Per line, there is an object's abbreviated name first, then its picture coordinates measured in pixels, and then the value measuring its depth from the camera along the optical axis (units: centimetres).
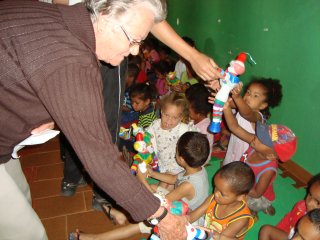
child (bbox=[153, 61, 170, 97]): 455
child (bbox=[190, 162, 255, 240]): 175
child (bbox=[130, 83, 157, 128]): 315
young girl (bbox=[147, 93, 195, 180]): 244
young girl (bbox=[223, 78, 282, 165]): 243
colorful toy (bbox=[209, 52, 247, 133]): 182
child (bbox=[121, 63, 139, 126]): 350
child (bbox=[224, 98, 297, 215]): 224
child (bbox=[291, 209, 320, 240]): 139
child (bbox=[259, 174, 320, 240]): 184
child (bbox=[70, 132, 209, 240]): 200
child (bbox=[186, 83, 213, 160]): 293
